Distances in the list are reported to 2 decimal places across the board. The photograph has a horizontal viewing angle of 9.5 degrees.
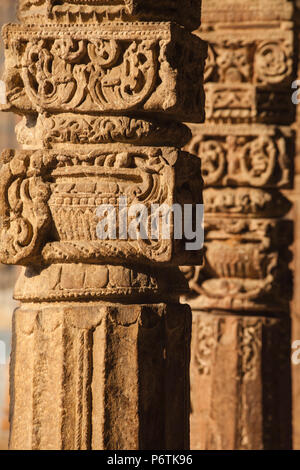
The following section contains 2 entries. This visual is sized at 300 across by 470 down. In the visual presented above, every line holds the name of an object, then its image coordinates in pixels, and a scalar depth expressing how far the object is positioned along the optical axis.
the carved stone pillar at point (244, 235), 10.37
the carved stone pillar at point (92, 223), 6.26
